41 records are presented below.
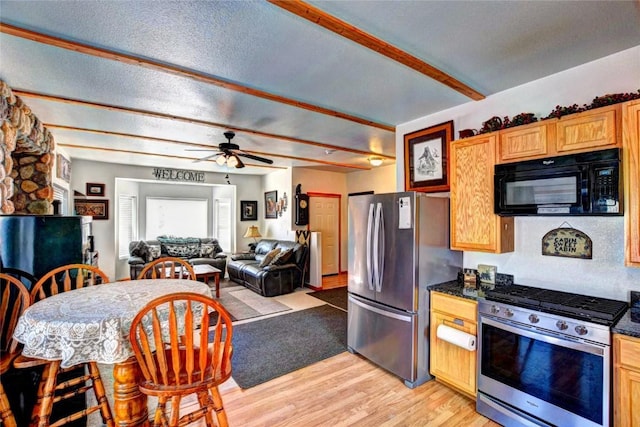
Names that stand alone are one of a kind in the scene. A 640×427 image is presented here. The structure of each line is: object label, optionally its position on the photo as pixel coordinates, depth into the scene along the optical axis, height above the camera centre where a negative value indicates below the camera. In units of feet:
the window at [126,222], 21.52 -0.61
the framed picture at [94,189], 19.56 +1.60
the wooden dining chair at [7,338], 5.27 -2.54
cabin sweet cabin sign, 7.13 -0.79
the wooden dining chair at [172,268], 8.60 -1.59
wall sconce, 22.60 +0.62
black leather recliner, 18.03 -3.63
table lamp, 24.09 -1.67
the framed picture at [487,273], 8.77 -1.81
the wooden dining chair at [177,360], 4.89 -2.50
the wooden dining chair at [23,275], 7.09 -1.49
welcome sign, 21.91 +2.92
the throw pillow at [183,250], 22.43 -2.73
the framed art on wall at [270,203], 24.09 +0.79
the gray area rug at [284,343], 9.43 -4.90
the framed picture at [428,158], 10.12 +1.92
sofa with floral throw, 20.73 -2.69
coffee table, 16.97 -3.39
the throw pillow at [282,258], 18.61 -2.79
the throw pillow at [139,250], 20.58 -2.49
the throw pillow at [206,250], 23.13 -2.83
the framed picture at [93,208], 19.06 +0.39
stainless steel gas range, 5.60 -3.04
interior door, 23.22 -1.03
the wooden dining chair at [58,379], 5.40 -3.37
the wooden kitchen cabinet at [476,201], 7.91 +0.30
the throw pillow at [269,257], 18.98 -2.81
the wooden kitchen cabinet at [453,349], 7.68 -3.70
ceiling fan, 12.46 +2.46
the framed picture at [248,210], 25.44 +0.27
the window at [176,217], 23.58 -0.29
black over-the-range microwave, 5.91 +0.58
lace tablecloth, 4.82 -1.92
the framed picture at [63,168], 14.53 +2.42
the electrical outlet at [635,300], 6.31 -1.89
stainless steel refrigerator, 8.55 -1.82
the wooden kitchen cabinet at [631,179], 5.68 +0.62
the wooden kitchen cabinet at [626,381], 5.16 -2.96
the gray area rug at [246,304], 14.80 -4.93
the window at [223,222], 25.75 -0.75
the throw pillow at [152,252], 20.83 -2.72
